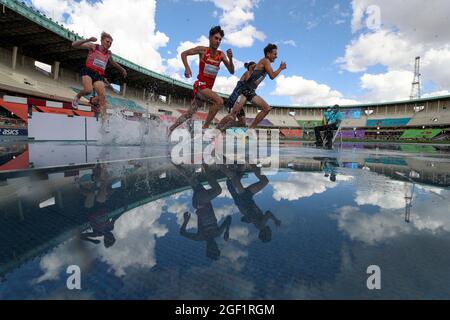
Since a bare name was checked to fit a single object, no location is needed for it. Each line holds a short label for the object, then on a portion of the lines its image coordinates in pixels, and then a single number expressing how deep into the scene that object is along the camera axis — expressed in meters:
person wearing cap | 11.61
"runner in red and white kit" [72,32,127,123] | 6.53
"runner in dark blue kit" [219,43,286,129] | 5.92
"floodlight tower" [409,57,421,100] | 60.43
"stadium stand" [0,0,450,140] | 17.21
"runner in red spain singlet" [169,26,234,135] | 5.37
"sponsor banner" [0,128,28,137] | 10.76
